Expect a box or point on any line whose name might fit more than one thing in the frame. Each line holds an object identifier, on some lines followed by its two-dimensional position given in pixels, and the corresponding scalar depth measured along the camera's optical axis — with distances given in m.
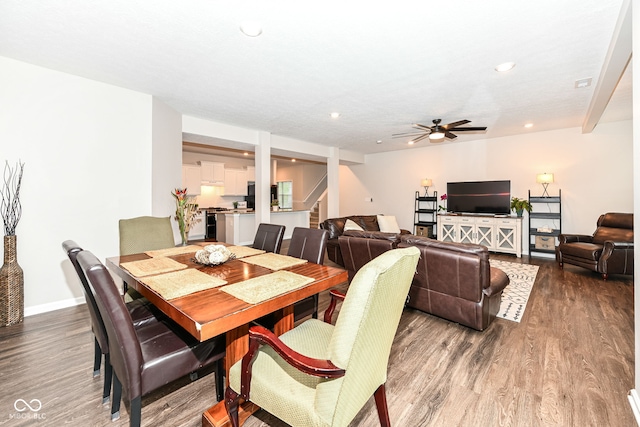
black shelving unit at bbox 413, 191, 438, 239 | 7.12
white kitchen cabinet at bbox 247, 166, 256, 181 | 8.98
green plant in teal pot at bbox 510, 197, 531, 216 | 5.69
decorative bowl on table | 2.04
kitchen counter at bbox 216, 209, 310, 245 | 6.66
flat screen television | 5.98
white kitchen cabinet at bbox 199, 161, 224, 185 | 8.04
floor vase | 2.57
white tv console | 5.71
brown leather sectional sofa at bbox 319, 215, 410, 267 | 5.03
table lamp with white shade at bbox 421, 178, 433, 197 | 7.07
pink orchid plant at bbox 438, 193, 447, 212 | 6.91
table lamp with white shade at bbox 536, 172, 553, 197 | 5.38
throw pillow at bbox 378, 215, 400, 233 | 5.94
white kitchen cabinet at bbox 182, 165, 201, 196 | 7.78
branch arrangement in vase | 2.66
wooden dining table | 1.19
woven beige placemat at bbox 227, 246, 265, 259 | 2.45
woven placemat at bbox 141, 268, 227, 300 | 1.48
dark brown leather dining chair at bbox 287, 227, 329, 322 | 2.30
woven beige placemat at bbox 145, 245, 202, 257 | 2.43
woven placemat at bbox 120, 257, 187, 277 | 1.85
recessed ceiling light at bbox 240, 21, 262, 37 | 2.10
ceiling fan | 4.49
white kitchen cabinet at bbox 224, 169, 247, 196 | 8.56
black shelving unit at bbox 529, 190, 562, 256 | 5.59
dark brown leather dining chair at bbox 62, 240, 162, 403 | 1.49
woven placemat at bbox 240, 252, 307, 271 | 2.02
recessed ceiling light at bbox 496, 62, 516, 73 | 2.74
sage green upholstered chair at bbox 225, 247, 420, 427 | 0.99
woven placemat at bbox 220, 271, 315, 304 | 1.42
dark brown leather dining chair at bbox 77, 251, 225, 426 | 1.16
